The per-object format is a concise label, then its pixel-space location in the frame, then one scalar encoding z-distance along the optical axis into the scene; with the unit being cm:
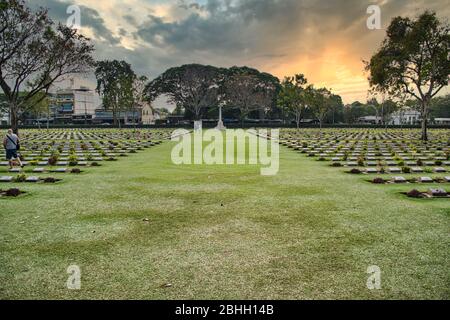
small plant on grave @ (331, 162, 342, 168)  1423
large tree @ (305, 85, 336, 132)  5506
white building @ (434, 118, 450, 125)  9778
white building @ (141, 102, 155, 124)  9237
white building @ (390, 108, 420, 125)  11381
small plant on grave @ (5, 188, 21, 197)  854
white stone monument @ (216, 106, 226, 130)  5408
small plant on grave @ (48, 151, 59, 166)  1441
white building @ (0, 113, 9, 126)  8998
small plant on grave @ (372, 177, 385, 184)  1032
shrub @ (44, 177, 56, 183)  1054
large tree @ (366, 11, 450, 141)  2830
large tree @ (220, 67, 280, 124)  6744
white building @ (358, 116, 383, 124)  10006
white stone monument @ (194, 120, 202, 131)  5459
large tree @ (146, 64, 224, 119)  6894
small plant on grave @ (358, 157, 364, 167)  1410
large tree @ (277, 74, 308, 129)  5688
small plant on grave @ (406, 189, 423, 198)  834
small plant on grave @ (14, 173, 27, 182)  1055
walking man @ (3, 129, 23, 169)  1352
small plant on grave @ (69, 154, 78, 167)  1444
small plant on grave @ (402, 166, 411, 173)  1244
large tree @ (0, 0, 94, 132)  2461
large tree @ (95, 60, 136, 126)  5288
